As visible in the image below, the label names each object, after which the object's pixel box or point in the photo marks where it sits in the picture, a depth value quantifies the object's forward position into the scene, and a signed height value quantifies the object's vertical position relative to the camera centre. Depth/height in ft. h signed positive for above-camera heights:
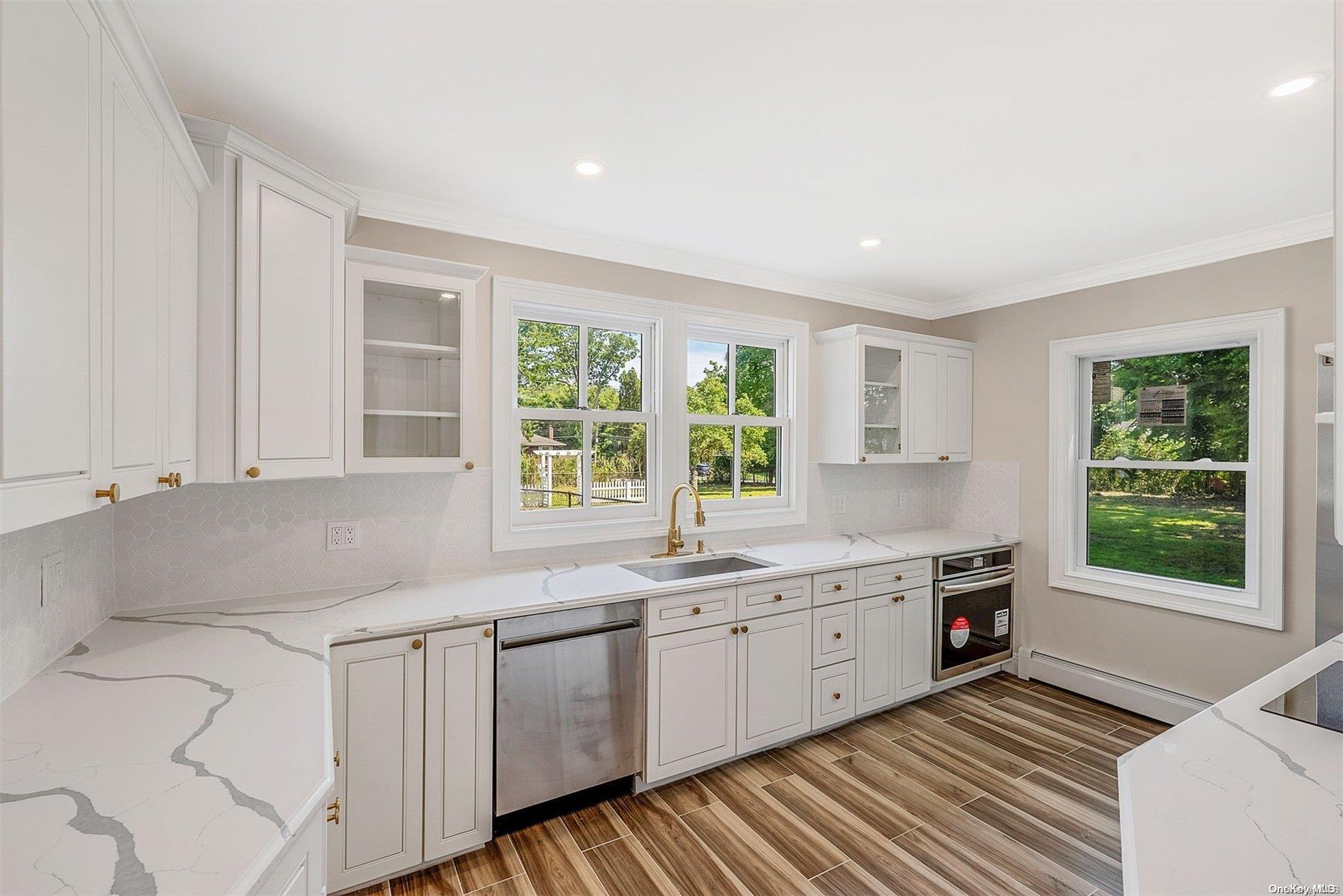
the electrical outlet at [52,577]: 5.17 -1.16
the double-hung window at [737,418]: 11.84 +0.62
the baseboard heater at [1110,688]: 10.68 -4.48
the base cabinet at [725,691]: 8.59 -3.65
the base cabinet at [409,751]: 6.48 -3.41
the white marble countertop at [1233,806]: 2.84 -1.97
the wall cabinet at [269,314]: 5.88 +1.36
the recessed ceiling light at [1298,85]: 5.63 +3.45
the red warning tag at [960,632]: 12.05 -3.62
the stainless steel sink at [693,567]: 10.07 -2.04
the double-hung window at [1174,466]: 9.93 -0.29
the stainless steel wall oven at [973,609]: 11.85 -3.23
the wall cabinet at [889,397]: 12.45 +1.11
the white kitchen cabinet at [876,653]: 10.71 -3.65
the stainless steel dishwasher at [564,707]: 7.46 -3.34
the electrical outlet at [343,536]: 8.07 -1.19
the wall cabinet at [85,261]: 2.85 +1.07
